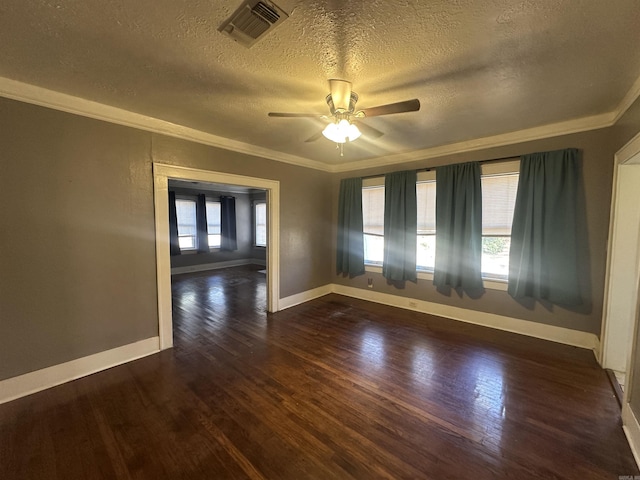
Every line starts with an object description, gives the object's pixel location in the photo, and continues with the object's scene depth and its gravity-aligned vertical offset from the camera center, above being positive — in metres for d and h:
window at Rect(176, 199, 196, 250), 7.33 +0.01
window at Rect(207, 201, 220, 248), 7.93 -0.02
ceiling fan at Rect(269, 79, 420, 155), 1.84 +0.85
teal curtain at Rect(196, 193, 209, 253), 7.59 -0.02
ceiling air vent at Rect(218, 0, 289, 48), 1.29 +1.07
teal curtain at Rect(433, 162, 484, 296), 3.49 -0.05
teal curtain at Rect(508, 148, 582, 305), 2.88 -0.04
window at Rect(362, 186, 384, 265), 4.59 +0.02
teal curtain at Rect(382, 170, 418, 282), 4.08 -0.03
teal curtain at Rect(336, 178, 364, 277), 4.73 -0.04
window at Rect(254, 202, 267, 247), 8.53 +0.02
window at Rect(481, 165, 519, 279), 3.33 +0.06
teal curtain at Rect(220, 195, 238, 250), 8.09 +0.05
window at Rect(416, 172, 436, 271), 3.96 +0.00
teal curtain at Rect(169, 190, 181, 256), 6.91 -0.07
